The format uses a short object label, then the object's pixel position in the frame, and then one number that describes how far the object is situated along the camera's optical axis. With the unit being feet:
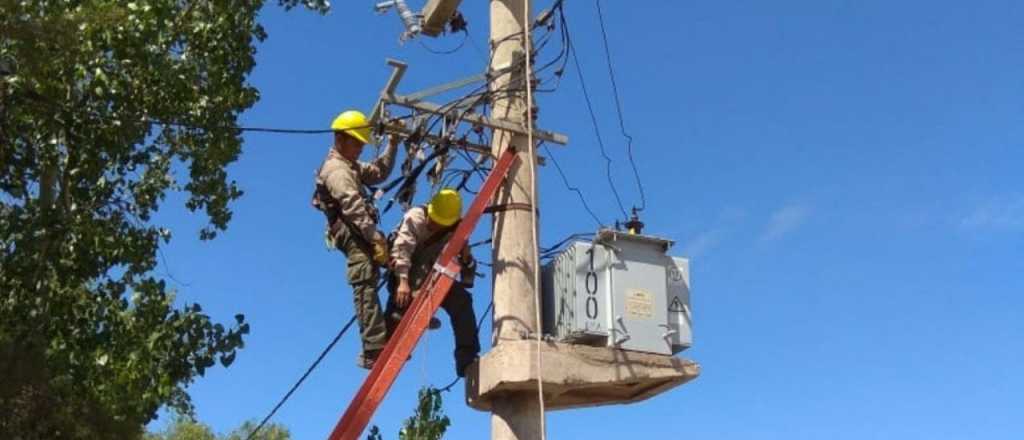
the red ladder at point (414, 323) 19.15
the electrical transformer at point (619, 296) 20.11
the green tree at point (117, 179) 30.12
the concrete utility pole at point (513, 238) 19.60
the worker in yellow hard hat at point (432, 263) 21.52
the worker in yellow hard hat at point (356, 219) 21.20
